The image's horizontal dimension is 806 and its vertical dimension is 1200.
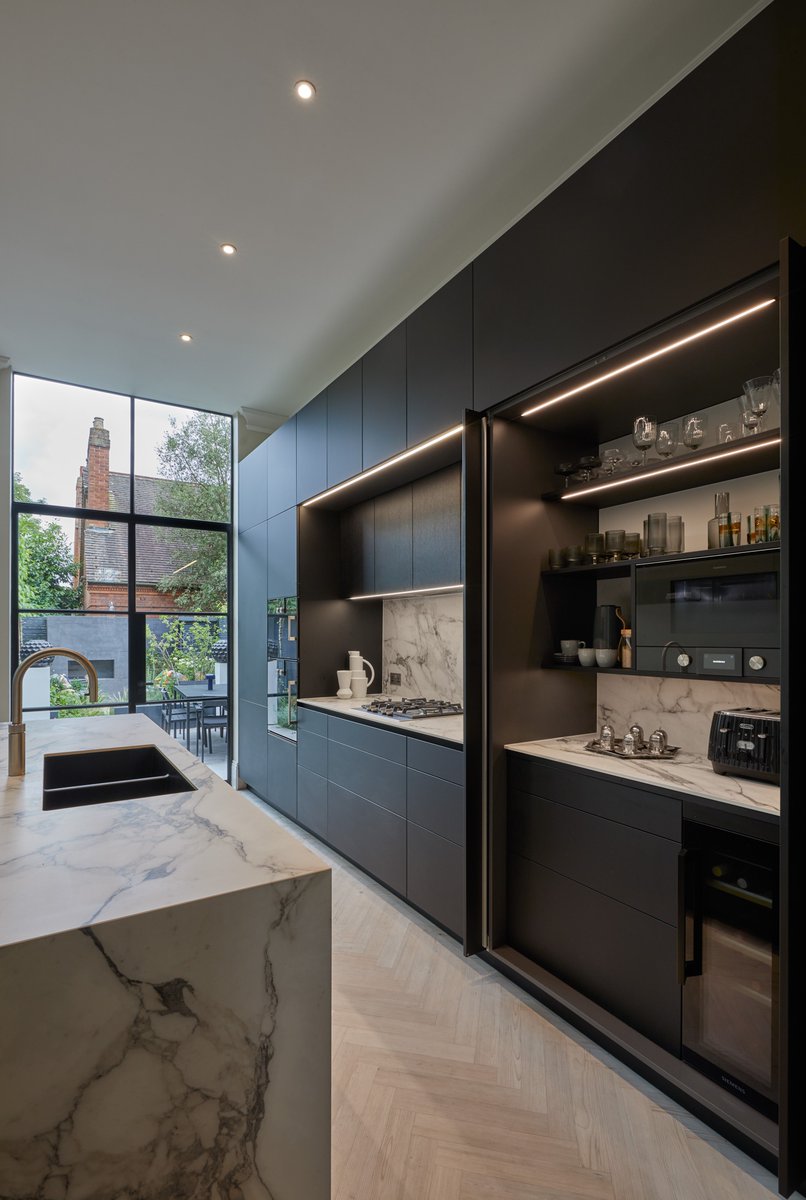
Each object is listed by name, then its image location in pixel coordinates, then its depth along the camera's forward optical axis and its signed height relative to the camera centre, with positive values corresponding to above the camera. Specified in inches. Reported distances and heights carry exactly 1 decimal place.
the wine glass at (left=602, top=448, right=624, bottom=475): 89.7 +21.5
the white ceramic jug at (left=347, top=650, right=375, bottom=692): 162.1 -15.1
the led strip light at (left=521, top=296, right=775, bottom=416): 64.7 +30.5
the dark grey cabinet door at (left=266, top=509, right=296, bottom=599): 163.3 +14.4
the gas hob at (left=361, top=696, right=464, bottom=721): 120.2 -21.5
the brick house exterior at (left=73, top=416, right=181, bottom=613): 186.1 +20.0
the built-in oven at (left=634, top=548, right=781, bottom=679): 69.1 -1.3
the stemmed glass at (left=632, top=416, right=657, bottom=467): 82.2 +23.4
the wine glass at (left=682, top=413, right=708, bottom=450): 78.2 +22.3
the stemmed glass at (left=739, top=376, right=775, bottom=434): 68.1 +23.2
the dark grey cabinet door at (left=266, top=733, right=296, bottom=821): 161.9 -46.3
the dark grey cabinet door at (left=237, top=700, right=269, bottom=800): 182.1 -43.6
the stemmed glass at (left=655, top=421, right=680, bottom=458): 81.6 +21.9
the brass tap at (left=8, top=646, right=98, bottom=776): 67.4 -13.8
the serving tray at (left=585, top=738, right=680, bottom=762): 83.6 -20.5
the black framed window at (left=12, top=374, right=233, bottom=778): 177.8 +16.4
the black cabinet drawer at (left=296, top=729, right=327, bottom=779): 144.0 -35.8
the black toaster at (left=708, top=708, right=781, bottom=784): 66.2 -15.7
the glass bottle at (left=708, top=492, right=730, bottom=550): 76.8 +11.7
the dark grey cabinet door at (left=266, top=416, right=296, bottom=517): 165.0 +38.8
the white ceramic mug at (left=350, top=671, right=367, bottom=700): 159.3 -21.0
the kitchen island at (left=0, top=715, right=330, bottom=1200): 32.9 -24.5
